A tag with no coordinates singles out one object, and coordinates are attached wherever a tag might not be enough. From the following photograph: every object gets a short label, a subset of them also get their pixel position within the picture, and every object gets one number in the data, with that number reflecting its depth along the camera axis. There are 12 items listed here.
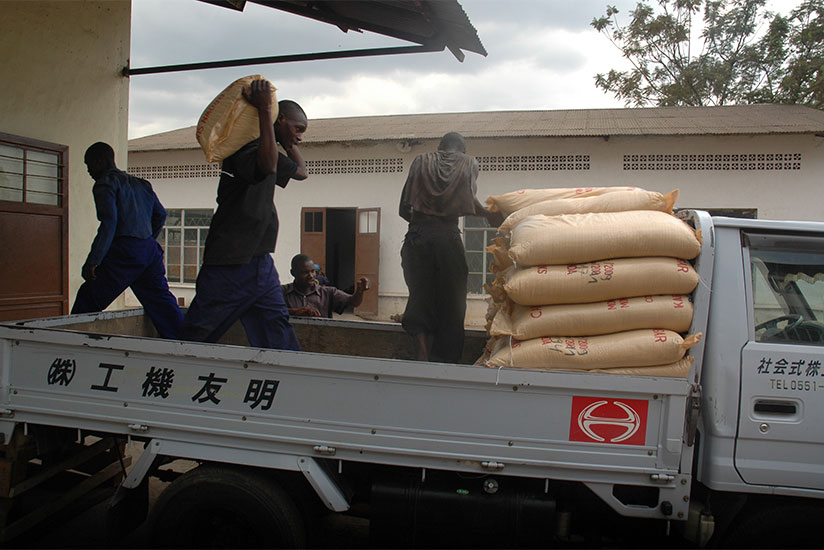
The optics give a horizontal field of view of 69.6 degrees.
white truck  2.15
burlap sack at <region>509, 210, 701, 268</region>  2.29
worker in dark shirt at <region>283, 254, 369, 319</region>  4.72
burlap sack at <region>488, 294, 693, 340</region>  2.28
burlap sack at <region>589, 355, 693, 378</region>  2.23
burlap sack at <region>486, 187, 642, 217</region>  2.69
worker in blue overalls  3.72
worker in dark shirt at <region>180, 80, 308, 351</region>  2.82
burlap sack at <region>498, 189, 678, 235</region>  2.53
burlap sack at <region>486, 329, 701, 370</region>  2.22
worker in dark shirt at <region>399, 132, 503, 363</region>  3.40
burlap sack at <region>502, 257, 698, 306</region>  2.28
